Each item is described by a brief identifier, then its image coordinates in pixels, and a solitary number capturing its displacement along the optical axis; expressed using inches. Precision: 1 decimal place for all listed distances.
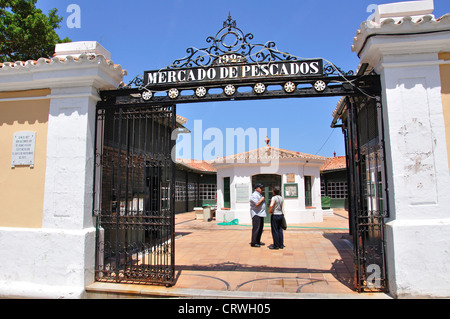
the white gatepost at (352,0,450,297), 156.6
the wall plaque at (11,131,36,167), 200.7
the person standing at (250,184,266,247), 305.7
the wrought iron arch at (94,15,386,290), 180.2
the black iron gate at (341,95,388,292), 170.7
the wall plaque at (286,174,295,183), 549.6
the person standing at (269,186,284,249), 293.9
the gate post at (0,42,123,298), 185.5
